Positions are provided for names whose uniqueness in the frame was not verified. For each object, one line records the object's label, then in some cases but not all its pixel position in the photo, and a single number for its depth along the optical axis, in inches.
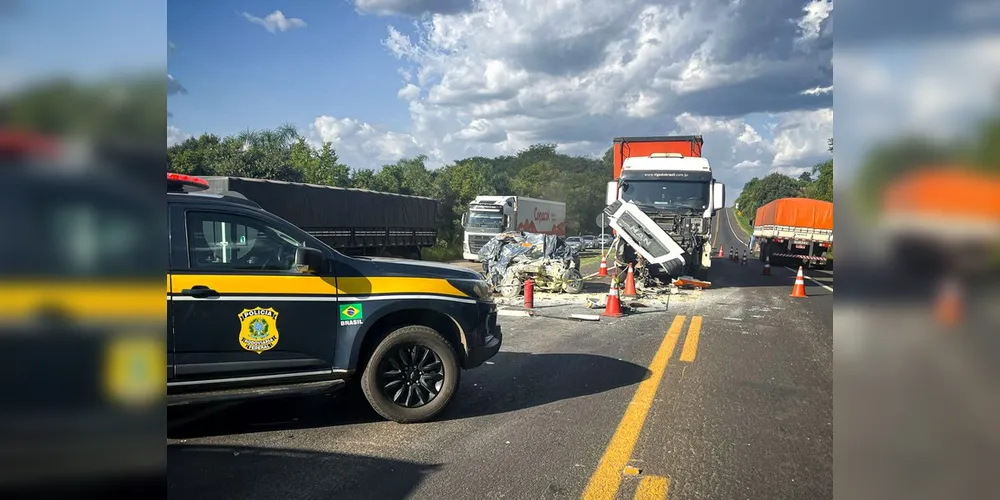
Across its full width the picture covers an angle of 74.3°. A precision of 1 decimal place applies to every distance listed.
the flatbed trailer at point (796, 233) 914.4
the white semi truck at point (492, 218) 1155.3
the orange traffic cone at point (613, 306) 450.0
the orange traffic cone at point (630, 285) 556.7
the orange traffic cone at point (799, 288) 589.3
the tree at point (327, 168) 1445.6
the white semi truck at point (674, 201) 625.9
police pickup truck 183.3
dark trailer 667.4
